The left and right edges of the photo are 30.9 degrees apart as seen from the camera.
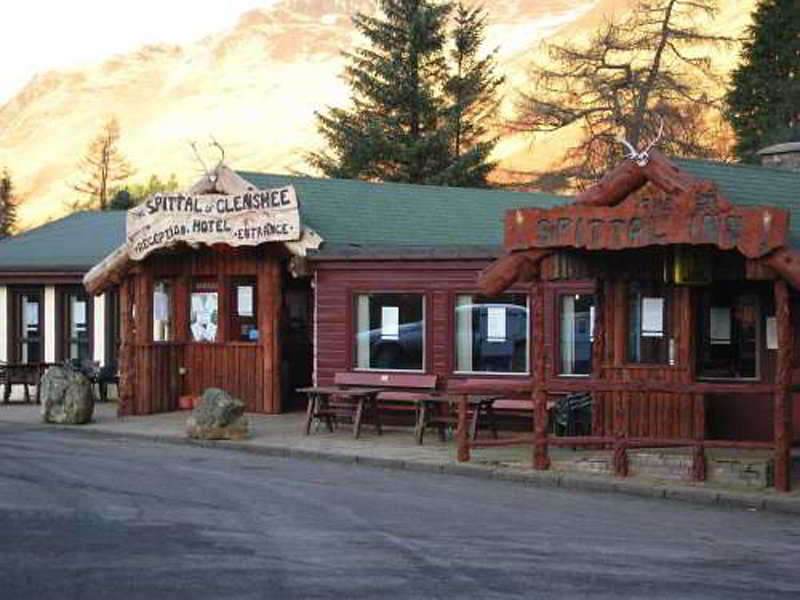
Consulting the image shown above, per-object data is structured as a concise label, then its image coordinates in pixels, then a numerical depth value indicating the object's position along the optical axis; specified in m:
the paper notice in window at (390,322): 21.56
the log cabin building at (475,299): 15.41
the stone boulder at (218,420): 19.94
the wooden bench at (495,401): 19.09
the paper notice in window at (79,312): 28.75
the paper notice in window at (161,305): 25.20
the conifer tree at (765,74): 45.31
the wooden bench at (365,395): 20.39
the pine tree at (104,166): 84.62
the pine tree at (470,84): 53.66
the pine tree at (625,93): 45.59
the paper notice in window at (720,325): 16.98
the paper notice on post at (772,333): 16.72
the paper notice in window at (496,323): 20.53
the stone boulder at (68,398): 22.48
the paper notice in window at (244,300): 24.14
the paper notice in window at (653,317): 17.20
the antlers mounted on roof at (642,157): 15.21
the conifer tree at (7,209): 84.47
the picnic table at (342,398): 20.27
